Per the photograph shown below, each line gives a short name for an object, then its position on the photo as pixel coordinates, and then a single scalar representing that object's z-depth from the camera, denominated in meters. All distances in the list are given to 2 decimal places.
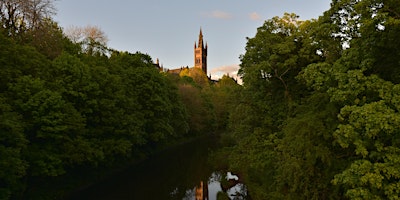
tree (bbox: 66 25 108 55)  42.31
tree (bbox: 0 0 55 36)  26.65
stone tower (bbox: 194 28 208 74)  176.25
